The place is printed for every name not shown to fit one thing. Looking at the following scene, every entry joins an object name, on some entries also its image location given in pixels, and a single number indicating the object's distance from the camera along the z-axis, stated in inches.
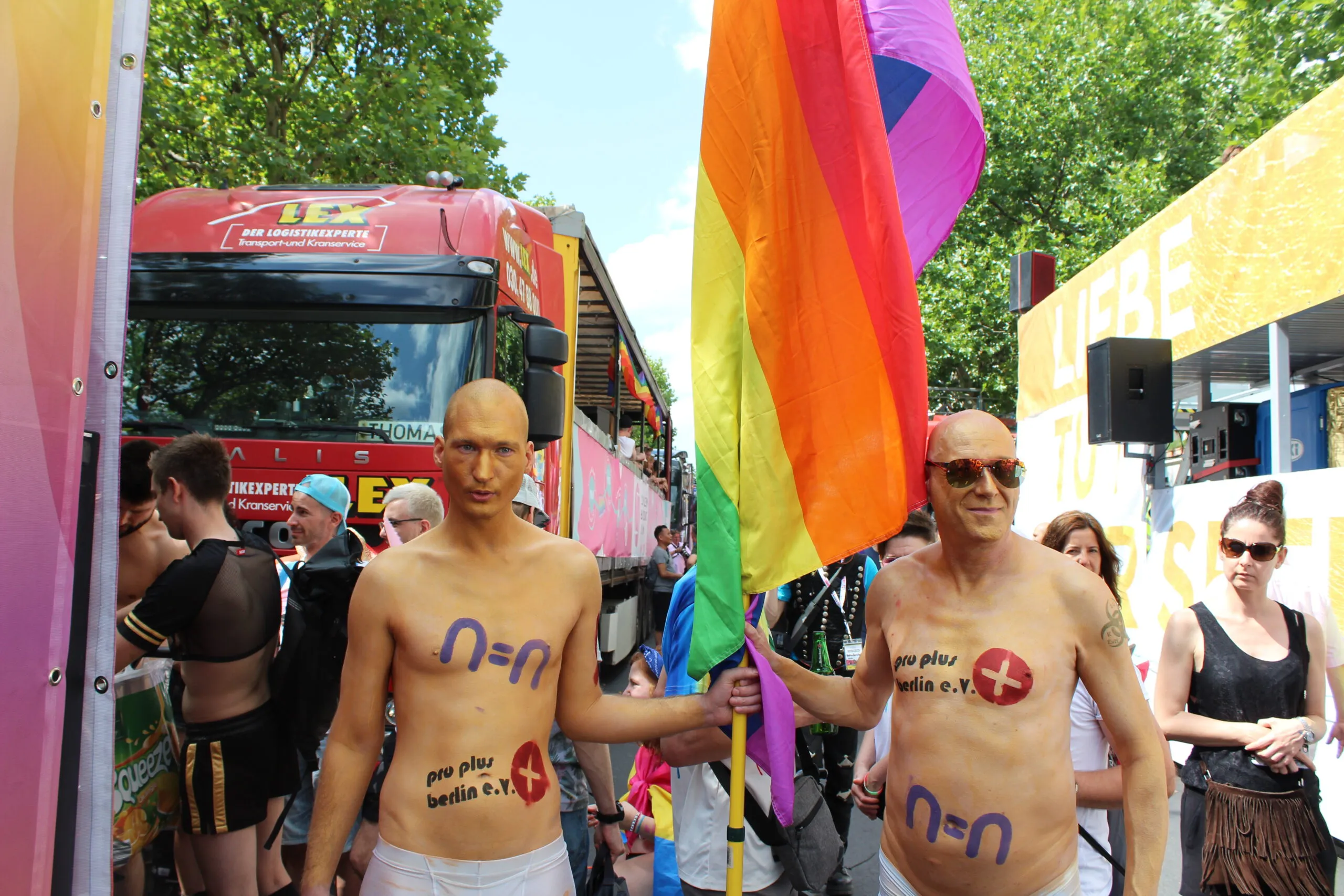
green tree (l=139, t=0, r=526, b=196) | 566.6
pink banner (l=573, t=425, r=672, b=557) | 299.7
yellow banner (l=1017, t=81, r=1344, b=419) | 246.7
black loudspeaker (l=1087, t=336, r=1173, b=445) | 310.0
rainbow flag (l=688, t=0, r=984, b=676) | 96.3
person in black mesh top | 124.5
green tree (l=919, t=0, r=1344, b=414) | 844.6
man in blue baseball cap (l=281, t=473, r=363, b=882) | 135.1
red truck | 212.1
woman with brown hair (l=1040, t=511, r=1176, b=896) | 108.4
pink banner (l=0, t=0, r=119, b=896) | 68.8
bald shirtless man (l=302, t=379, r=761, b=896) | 84.6
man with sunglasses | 84.0
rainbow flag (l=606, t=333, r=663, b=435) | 370.3
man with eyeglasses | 167.8
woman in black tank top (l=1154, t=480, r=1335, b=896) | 132.6
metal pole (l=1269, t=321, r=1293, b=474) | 268.4
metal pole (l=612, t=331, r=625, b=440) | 377.7
